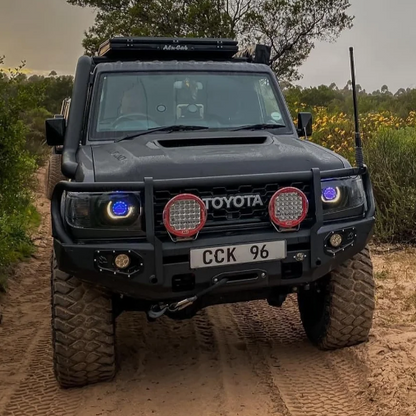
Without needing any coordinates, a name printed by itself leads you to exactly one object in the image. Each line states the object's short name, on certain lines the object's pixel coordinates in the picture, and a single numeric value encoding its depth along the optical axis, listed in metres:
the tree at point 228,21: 18.73
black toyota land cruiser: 3.22
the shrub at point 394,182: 6.97
